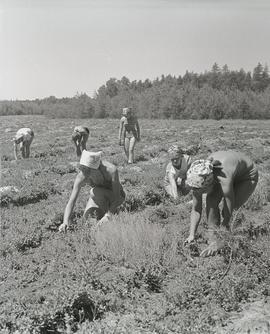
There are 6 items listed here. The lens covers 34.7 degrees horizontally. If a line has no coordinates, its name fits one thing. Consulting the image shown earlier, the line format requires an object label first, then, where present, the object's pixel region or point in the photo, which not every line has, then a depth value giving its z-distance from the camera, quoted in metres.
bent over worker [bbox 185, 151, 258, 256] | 4.69
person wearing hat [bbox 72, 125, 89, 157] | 11.24
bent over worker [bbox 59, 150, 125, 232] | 5.85
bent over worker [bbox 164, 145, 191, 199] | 7.68
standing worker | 12.57
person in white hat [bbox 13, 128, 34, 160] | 14.67
